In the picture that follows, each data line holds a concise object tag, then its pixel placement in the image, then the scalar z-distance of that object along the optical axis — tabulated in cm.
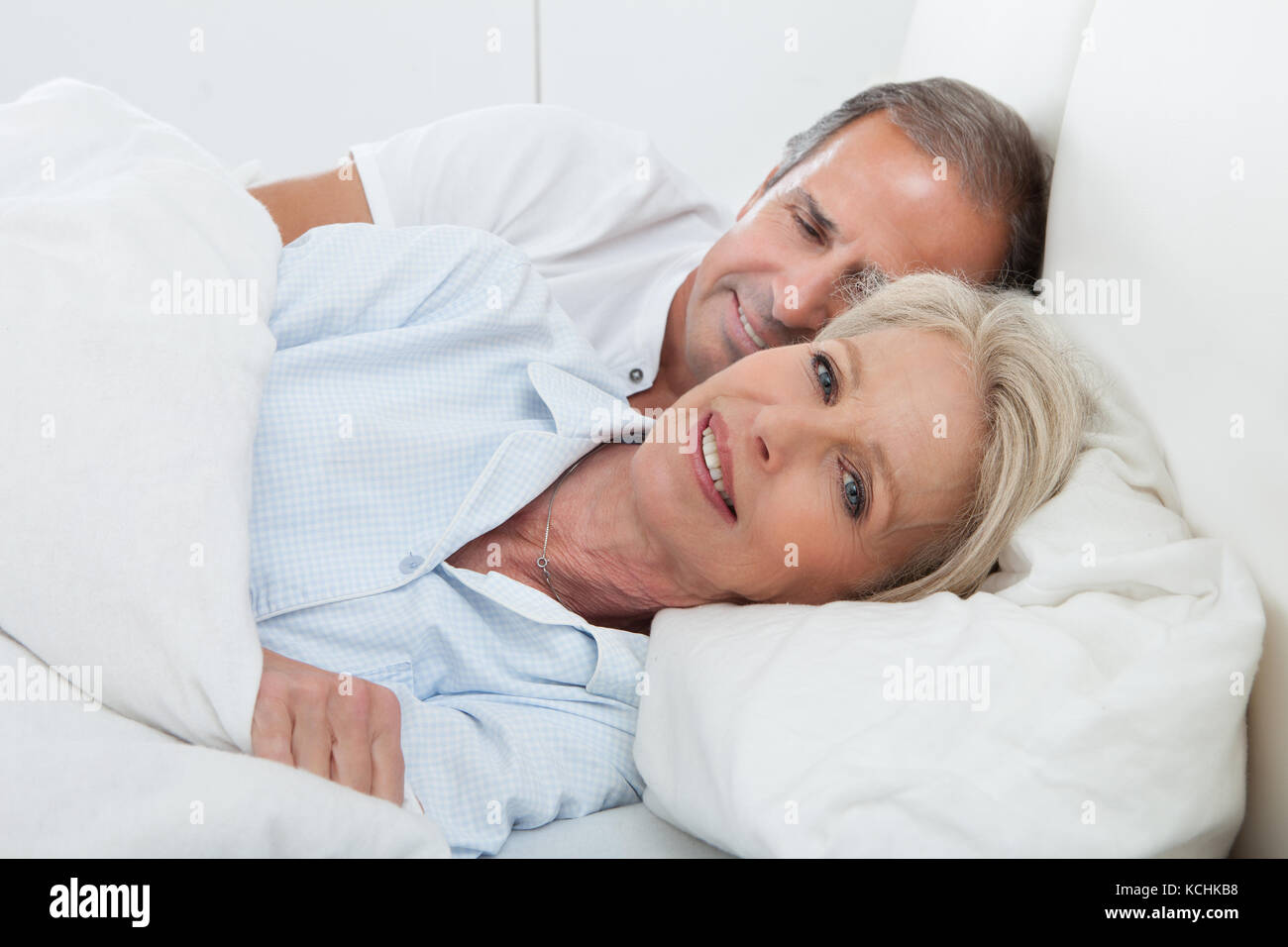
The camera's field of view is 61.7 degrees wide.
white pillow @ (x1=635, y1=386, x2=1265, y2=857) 84
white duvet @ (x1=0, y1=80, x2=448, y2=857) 80
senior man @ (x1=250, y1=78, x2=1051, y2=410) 163
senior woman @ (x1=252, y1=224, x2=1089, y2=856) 114
